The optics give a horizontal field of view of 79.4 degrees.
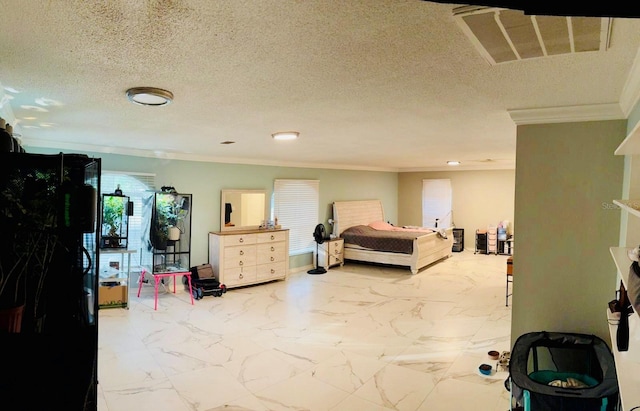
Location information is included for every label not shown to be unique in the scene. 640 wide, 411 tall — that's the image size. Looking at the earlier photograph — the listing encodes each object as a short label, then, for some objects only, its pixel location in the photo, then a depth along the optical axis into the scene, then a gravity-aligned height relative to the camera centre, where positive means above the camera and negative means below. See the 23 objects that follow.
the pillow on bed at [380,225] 8.57 -0.40
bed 7.24 -0.63
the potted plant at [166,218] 5.20 -0.22
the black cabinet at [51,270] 1.50 -0.32
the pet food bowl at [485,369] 3.20 -1.32
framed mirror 6.33 -0.09
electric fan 7.20 -0.58
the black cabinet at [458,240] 9.47 -0.75
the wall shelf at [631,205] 1.34 +0.04
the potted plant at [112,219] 4.86 -0.24
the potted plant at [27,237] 1.62 -0.17
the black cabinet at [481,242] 9.16 -0.75
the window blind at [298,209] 7.10 -0.07
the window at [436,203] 9.81 +0.16
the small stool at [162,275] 5.00 -1.00
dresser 5.82 -0.82
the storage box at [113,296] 4.84 -1.21
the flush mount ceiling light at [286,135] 3.58 +0.67
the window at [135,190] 5.28 +0.15
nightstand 7.46 -0.91
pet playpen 2.06 -0.99
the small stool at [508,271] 5.14 -0.81
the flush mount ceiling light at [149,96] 2.11 +0.60
